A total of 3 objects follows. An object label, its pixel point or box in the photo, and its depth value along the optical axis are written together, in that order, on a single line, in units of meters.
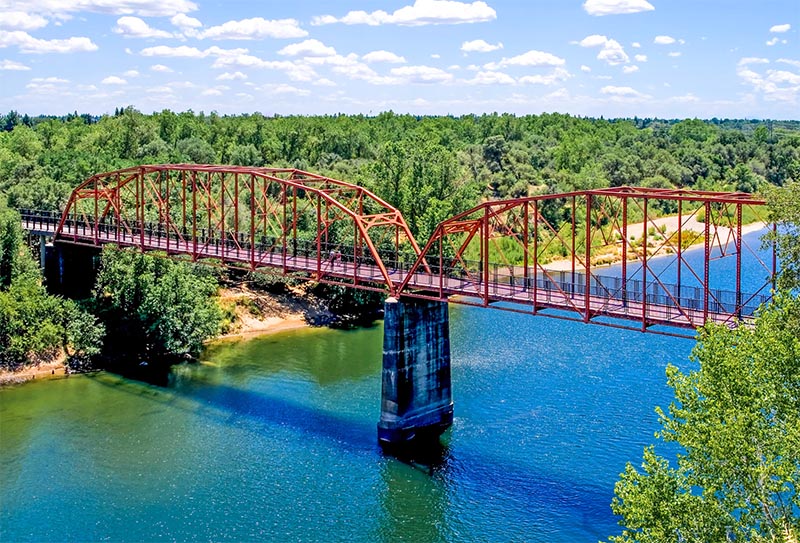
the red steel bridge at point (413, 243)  43.03
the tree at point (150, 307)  65.06
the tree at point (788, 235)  30.33
